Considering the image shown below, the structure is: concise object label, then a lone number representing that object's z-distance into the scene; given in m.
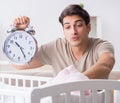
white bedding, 1.74
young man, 2.27
